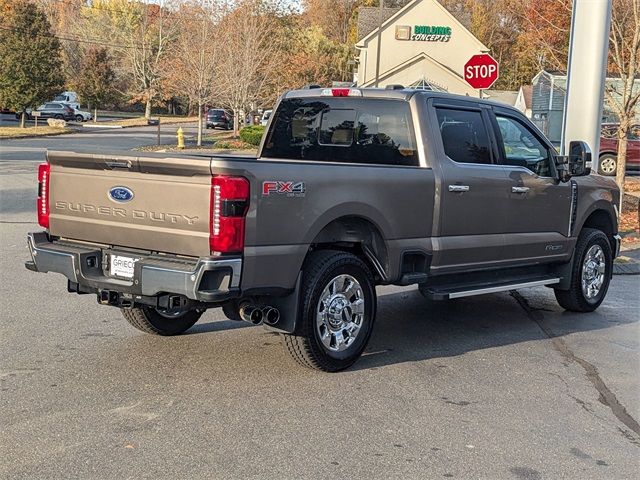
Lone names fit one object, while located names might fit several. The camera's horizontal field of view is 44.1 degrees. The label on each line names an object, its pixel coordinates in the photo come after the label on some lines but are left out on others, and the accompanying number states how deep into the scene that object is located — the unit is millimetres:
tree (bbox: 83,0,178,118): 65312
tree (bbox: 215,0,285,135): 39625
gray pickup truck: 5254
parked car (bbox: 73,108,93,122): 59238
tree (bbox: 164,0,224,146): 37094
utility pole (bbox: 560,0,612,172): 11742
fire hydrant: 33684
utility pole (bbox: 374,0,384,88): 42469
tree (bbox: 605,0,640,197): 14424
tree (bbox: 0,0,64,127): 42188
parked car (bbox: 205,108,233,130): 55531
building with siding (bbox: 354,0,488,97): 45281
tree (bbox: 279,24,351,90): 50844
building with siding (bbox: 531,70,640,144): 34625
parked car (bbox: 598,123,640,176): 25500
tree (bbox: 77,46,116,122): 57531
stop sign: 14906
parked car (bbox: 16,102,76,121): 54344
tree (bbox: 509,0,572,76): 17391
